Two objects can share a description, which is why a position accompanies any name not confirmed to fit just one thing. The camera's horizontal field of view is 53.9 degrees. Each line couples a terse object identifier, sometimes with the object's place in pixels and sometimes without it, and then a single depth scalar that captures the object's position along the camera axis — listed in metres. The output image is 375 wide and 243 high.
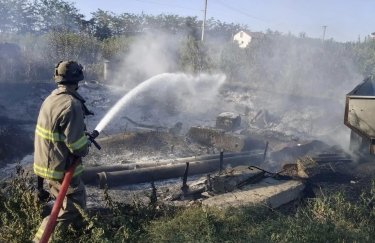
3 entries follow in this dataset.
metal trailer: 6.50
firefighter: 3.44
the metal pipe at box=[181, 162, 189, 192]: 5.94
